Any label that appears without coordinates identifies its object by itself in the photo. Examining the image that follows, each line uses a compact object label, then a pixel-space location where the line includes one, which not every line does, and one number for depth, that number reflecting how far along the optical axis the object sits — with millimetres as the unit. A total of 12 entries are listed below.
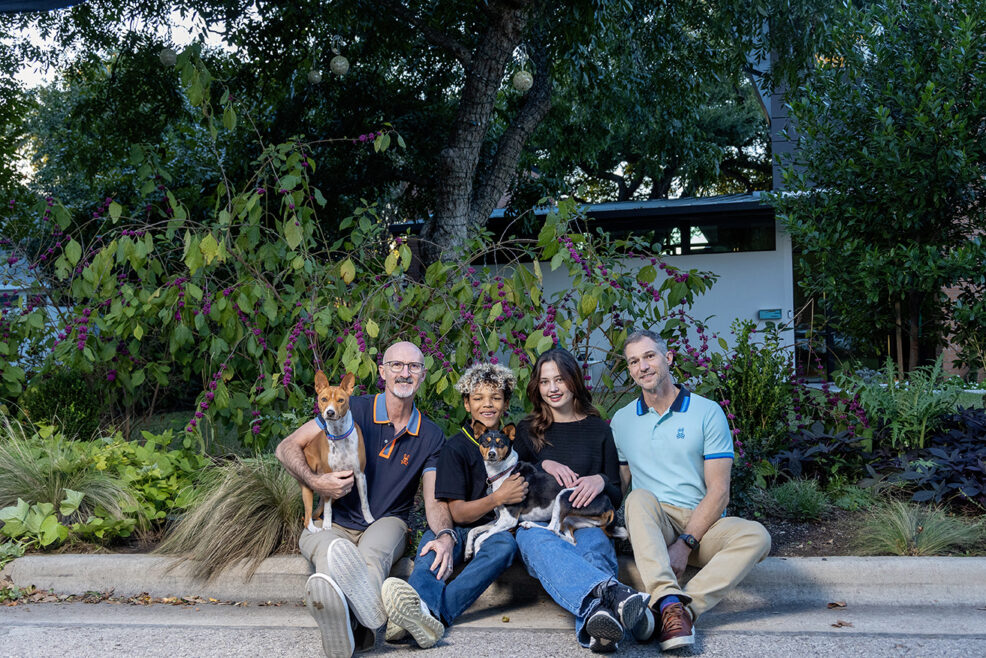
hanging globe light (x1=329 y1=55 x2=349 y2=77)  10227
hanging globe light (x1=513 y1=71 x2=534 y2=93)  9562
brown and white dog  4250
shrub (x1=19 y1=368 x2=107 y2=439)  7340
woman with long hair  3650
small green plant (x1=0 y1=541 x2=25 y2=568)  4965
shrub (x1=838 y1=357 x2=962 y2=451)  5797
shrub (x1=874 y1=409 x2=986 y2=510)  5223
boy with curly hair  3770
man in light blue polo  3928
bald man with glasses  4238
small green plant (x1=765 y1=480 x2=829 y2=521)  5293
